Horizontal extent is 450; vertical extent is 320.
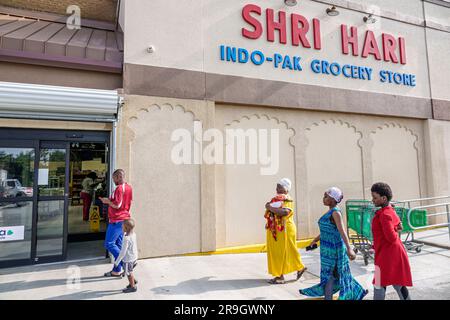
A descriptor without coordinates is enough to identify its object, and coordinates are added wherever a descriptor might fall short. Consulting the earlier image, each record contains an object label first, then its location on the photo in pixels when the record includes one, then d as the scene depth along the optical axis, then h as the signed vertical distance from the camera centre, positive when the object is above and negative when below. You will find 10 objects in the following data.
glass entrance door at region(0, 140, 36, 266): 5.34 -0.22
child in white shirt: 4.10 -0.94
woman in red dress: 3.12 -0.76
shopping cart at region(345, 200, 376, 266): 5.64 -0.91
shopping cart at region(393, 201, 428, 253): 6.11 -0.83
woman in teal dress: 3.69 -1.00
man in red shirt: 4.82 -0.46
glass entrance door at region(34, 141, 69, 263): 5.58 -0.27
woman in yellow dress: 4.61 -0.89
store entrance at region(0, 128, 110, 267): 5.38 -0.10
